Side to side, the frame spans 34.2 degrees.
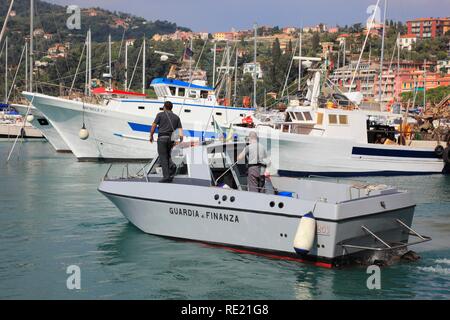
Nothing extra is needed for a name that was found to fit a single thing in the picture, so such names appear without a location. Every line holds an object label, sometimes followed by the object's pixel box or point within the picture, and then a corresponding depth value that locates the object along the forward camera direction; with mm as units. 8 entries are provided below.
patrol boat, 13000
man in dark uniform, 15789
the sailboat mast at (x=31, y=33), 40494
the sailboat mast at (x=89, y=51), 57588
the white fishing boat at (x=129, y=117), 40000
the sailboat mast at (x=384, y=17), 44525
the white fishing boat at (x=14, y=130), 75106
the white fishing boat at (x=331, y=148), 33500
